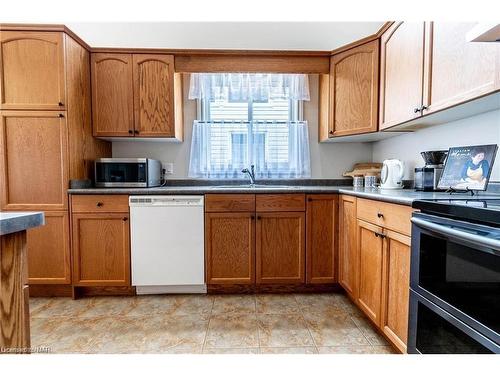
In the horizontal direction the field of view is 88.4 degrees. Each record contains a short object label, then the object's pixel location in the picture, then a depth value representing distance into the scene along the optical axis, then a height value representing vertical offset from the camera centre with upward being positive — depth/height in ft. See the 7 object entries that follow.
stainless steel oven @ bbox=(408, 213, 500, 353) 2.53 -1.30
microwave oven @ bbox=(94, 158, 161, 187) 7.25 +0.04
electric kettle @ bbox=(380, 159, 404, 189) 6.02 +0.00
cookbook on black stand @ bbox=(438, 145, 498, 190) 4.28 +0.12
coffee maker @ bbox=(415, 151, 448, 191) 5.48 +0.07
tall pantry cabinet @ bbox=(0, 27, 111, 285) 6.32 +0.95
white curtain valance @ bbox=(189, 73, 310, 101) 8.19 +2.83
